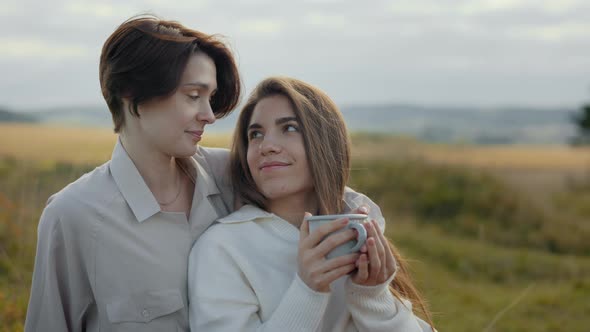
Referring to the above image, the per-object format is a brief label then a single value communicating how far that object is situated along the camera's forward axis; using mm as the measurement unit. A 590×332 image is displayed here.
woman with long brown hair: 2637
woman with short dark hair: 2936
